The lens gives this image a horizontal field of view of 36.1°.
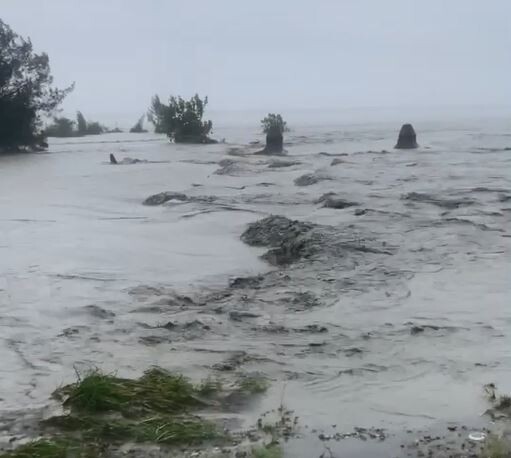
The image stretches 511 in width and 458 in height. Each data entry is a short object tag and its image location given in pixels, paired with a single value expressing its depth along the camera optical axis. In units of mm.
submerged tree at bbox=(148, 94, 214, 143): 41281
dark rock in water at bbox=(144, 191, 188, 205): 16484
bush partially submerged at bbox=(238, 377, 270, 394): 5430
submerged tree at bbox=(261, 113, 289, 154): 30766
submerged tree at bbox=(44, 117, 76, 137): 53156
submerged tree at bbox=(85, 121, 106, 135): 56719
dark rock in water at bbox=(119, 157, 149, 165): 27173
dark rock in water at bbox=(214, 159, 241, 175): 22611
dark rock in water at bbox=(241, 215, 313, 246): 11414
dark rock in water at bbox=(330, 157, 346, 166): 24266
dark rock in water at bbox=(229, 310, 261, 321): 7473
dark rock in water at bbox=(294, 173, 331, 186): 19188
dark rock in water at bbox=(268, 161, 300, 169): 24328
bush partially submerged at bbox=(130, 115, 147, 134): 58094
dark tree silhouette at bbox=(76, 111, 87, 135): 56112
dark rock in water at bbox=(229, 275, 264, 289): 8906
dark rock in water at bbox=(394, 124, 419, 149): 32250
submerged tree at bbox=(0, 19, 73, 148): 34719
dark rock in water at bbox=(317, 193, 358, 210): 14696
